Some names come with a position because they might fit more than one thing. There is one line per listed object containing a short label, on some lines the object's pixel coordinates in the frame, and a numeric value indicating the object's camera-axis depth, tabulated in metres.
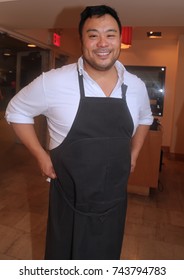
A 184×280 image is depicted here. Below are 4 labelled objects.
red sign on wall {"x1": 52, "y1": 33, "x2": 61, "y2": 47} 4.85
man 1.11
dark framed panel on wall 6.13
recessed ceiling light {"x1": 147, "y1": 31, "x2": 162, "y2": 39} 5.25
